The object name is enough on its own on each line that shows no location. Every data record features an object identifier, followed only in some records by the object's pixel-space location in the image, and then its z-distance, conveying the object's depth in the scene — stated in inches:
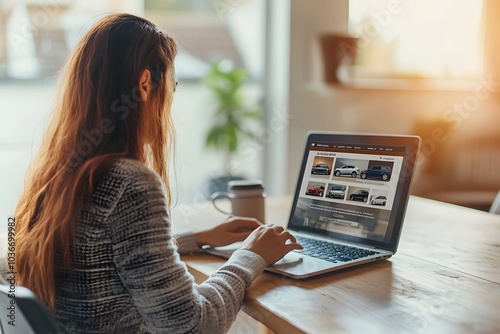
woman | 36.6
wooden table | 35.6
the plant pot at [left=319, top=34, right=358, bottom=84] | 140.3
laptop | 49.5
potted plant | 140.6
